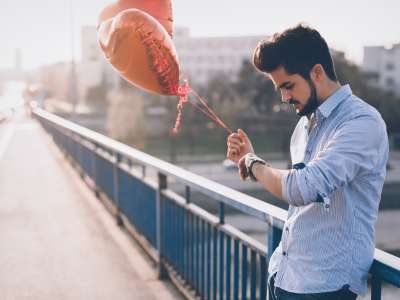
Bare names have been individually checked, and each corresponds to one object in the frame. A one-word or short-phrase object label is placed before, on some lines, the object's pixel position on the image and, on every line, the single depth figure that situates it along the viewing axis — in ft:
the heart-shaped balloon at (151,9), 9.35
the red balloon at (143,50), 8.49
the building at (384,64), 234.17
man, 5.67
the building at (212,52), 269.03
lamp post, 67.31
